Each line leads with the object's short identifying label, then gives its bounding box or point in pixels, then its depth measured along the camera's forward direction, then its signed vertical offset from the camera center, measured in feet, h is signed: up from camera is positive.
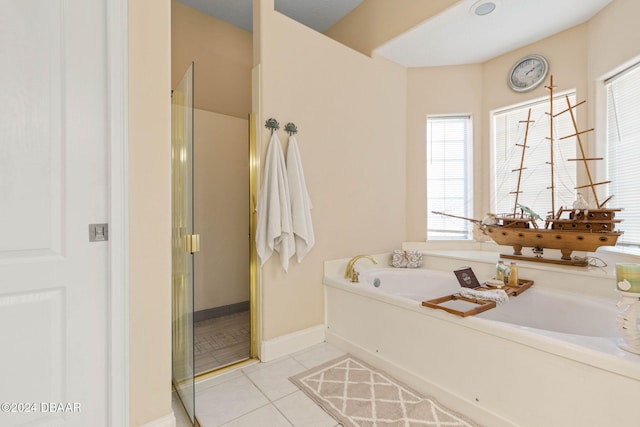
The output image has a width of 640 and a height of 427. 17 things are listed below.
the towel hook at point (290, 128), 7.56 +2.18
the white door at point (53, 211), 3.73 +0.04
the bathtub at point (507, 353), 4.06 -2.52
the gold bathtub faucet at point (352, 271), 8.16 -1.66
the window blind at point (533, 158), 8.93 +1.76
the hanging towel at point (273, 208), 7.07 +0.11
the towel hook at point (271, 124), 7.27 +2.19
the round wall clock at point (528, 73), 9.25 +4.51
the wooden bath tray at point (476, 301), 5.60 -1.86
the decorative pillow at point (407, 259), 9.96 -1.60
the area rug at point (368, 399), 5.19 -3.65
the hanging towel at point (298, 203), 7.43 +0.25
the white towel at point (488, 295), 6.23 -1.79
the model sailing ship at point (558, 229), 6.77 -0.45
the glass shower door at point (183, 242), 5.41 -0.56
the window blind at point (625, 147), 7.07 +1.62
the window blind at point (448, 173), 11.18 +1.48
